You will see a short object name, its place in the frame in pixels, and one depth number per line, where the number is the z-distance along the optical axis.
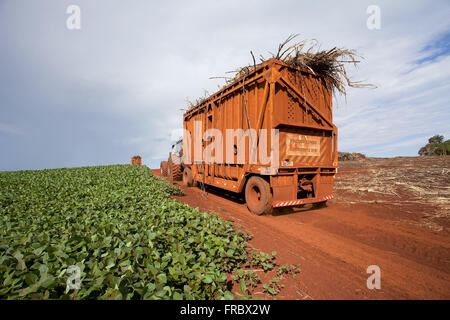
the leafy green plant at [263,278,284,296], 2.62
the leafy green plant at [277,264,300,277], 3.05
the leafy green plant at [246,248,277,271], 3.17
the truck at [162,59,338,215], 5.84
